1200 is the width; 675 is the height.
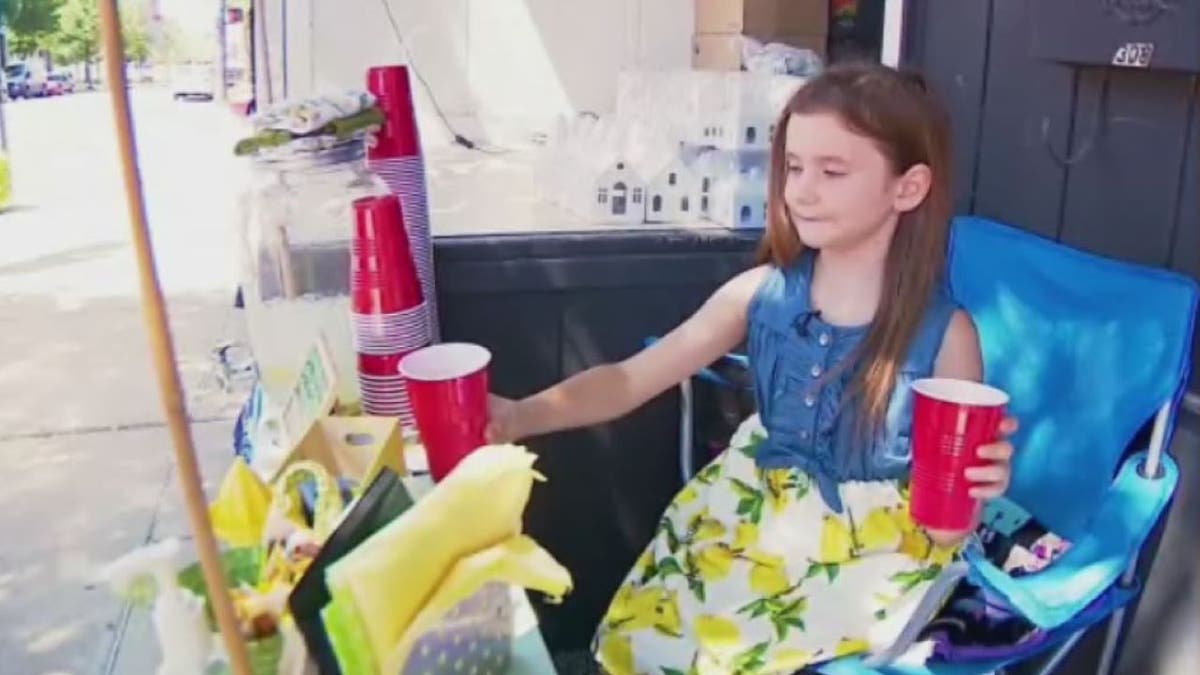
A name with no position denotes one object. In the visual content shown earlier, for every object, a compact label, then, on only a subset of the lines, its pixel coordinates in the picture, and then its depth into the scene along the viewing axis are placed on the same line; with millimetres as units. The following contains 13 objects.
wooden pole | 432
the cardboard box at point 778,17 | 2607
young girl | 1393
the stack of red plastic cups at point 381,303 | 1396
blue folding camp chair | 1286
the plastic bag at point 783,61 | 2201
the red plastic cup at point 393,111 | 1650
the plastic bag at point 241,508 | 970
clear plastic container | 1491
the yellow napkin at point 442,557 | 711
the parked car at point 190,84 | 18772
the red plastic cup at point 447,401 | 1147
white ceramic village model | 2055
